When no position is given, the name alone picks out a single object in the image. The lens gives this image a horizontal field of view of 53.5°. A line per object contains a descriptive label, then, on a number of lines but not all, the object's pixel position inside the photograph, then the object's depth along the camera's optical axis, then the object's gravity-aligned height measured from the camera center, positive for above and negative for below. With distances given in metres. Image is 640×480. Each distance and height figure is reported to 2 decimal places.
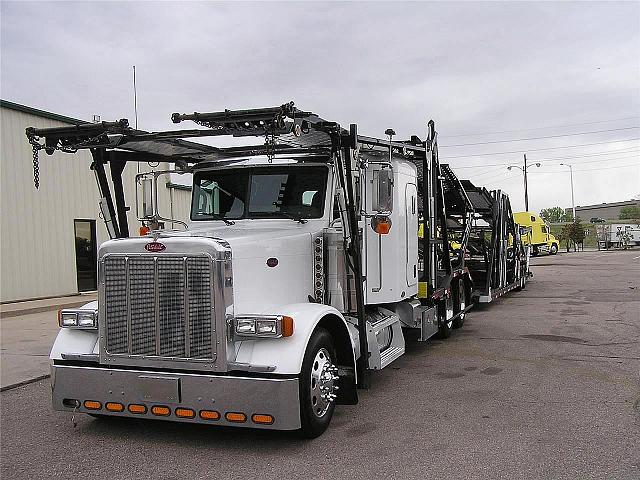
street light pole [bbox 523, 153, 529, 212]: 55.03 +3.17
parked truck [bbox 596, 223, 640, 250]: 57.14 -0.53
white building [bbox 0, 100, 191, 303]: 15.30 +1.00
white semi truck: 4.91 -0.30
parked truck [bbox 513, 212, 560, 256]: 41.28 -0.03
